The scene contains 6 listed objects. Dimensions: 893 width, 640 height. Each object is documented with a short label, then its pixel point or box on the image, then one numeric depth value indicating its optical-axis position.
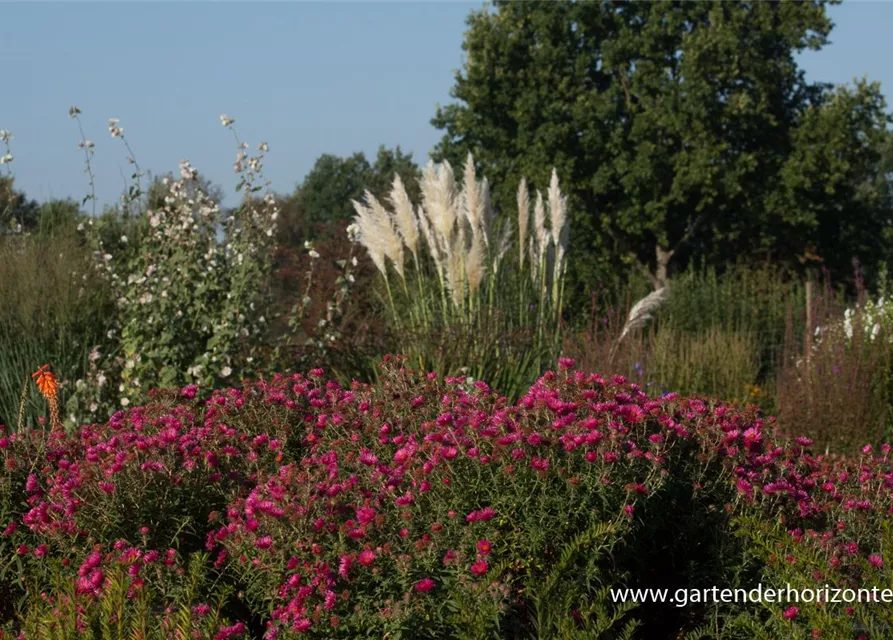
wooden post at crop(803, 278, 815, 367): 15.79
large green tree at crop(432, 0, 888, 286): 48.87
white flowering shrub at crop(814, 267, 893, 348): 15.62
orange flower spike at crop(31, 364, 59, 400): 9.66
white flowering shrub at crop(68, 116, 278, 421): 11.82
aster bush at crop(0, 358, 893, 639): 5.52
